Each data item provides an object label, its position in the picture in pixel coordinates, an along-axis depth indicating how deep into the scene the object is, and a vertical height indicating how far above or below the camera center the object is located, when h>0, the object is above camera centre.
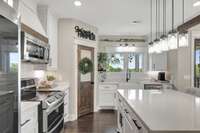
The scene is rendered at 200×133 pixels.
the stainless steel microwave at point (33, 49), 2.14 +0.30
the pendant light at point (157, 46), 2.64 +0.39
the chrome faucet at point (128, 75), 5.87 -0.24
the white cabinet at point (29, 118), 1.66 -0.56
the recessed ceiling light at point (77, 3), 3.13 +1.32
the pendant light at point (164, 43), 2.39 +0.40
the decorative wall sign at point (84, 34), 4.32 +1.01
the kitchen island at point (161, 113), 1.02 -0.38
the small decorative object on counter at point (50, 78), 3.61 -0.22
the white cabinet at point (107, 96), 5.32 -0.92
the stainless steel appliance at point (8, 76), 0.94 -0.05
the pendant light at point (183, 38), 2.03 +0.39
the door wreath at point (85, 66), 4.48 +0.08
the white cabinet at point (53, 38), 3.44 +0.71
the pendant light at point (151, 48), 2.96 +0.39
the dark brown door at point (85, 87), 4.46 -0.55
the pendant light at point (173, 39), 2.16 +0.40
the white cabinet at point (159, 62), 5.19 +0.22
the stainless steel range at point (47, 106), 2.15 -0.57
